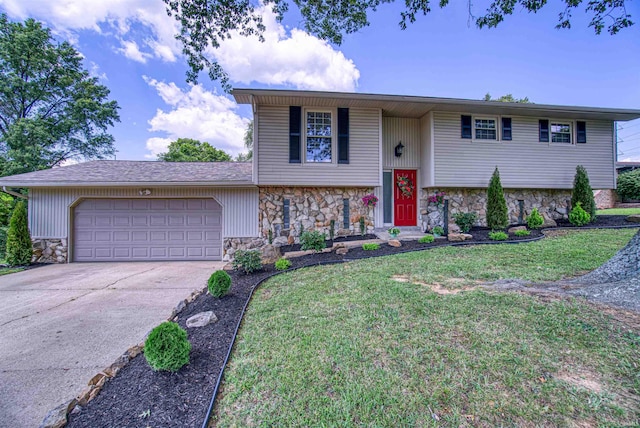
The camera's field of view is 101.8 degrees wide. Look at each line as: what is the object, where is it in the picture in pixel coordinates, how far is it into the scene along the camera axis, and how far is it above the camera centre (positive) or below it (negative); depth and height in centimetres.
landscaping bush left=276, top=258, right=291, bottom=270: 524 -93
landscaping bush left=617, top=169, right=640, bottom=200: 1448 +184
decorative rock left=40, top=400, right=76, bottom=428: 170 -132
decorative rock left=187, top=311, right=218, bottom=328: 308 -121
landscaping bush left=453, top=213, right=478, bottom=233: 794 -10
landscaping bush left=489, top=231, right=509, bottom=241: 696 -50
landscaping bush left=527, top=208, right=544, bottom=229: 809 -12
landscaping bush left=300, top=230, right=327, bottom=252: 641 -58
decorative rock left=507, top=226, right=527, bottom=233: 765 -33
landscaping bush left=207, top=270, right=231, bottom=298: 378 -96
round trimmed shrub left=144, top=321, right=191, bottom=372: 212 -108
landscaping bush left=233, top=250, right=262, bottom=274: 508 -82
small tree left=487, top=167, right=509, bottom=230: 798 +35
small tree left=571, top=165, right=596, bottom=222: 853 +78
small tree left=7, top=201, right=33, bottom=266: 732 -56
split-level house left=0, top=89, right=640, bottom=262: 773 +130
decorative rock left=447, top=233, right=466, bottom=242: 714 -53
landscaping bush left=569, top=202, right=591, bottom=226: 823 +3
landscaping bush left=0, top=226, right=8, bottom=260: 910 -68
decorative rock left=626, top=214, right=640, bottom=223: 819 -4
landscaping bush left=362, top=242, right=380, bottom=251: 653 -72
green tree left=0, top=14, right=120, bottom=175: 1292 +643
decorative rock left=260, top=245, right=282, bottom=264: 600 -83
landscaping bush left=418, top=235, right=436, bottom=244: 695 -59
